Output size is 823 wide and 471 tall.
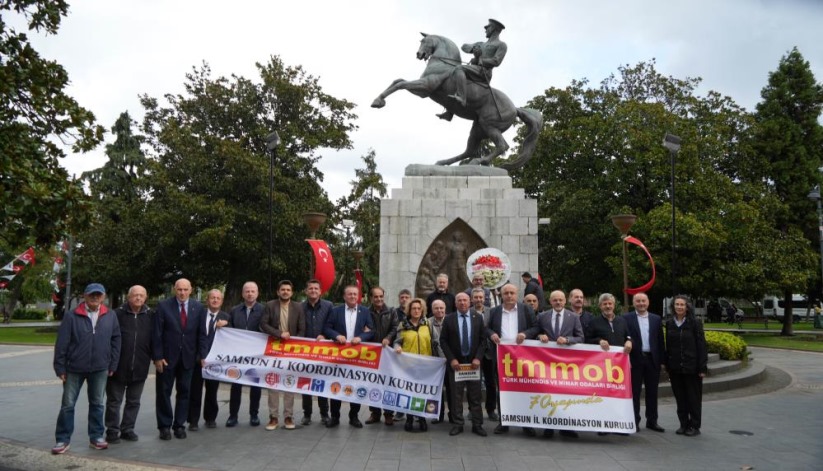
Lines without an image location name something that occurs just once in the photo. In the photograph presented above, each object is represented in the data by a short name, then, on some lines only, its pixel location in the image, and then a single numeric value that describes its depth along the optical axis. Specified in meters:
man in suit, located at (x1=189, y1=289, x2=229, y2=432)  7.55
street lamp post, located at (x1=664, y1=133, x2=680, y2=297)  11.62
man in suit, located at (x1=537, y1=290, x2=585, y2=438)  7.35
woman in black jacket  7.44
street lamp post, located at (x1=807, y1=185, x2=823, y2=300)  24.78
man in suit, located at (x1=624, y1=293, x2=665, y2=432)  7.71
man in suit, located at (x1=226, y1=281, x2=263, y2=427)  7.80
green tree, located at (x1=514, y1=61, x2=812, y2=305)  24.91
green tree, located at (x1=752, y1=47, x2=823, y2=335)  30.44
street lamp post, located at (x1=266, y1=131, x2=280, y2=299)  13.79
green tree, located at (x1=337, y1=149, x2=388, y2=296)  29.72
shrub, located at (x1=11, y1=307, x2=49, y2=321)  52.94
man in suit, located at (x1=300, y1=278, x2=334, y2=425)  7.88
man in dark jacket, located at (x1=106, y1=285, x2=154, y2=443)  6.95
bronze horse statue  12.22
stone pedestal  11.90
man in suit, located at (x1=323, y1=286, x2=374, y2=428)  7.81
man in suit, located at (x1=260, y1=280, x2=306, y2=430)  7.66
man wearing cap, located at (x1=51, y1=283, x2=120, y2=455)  6.45
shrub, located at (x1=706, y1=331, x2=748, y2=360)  13.31
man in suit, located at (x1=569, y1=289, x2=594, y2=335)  7.69
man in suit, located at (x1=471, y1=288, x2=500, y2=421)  7.64
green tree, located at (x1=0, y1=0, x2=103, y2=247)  7.03
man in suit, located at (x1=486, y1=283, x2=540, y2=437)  7.52
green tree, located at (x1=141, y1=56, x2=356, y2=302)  24.45
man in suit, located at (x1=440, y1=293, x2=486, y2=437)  7.37
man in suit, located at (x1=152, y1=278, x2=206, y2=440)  7.12
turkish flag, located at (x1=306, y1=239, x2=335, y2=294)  12.96
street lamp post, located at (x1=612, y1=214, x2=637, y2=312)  13.46
